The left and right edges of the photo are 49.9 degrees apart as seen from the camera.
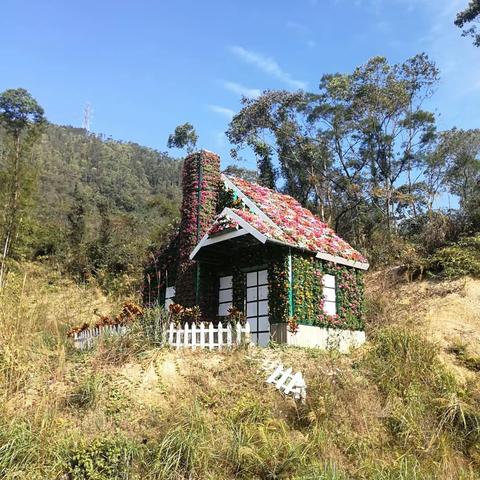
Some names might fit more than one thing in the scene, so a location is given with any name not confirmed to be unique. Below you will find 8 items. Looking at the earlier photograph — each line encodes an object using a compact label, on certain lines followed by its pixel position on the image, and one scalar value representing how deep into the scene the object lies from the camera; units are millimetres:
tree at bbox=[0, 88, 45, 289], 14516
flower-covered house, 12555
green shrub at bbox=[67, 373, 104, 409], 7367
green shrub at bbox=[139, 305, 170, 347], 9750
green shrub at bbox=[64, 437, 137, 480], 5949
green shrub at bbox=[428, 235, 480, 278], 18016
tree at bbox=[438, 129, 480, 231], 31375
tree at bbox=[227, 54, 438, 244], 28172
